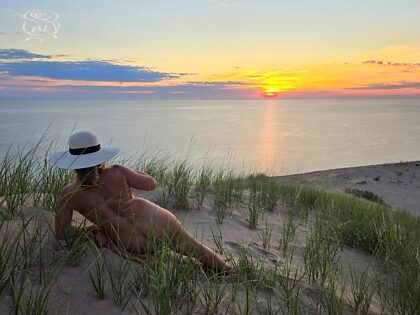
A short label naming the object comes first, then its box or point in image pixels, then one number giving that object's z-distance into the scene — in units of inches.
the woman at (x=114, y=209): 121.4
